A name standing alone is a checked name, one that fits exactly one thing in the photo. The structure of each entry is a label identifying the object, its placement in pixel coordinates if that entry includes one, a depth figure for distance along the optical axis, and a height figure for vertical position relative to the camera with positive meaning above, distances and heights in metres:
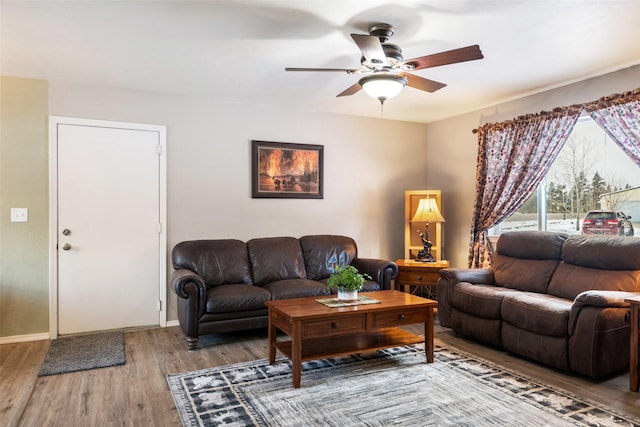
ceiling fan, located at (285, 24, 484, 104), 2.52 +0.97
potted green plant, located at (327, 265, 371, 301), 3.27 -0.56
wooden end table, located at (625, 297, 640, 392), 2.68 -0.88
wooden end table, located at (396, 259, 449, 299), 4.67 -0.69
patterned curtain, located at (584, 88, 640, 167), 3.43 +0.80
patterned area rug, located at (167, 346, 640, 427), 2.36 -1.18
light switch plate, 3.81 -0.05
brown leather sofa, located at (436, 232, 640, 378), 2.84 -0.70
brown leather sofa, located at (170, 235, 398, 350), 3.65 -0.66
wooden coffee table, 2.85 -0.82
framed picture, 4.82 +0.49
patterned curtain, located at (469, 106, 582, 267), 4.14 +0.53
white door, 4.01 -0.17
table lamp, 4.96 -0.05
